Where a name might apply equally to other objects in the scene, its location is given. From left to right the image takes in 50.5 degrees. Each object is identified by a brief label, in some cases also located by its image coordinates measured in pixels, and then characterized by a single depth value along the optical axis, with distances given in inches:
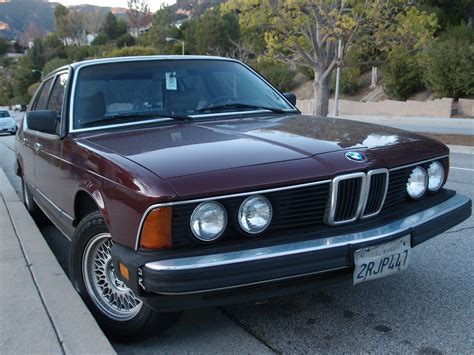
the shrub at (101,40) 4020.7
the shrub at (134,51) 2052.8
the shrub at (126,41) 3550.7
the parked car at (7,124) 1039.0
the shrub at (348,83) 1378.0
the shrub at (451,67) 1027.9
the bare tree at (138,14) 4227.4
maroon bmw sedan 97.3
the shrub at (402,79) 1192.2
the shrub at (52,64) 3189.0
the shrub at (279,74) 1700.3
